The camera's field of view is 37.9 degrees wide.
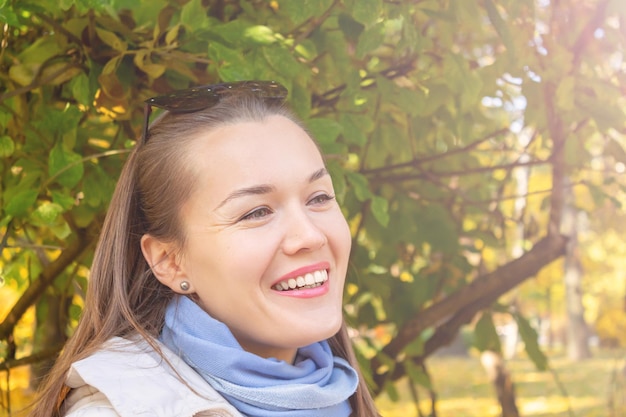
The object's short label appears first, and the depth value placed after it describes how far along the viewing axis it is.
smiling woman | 1.77
